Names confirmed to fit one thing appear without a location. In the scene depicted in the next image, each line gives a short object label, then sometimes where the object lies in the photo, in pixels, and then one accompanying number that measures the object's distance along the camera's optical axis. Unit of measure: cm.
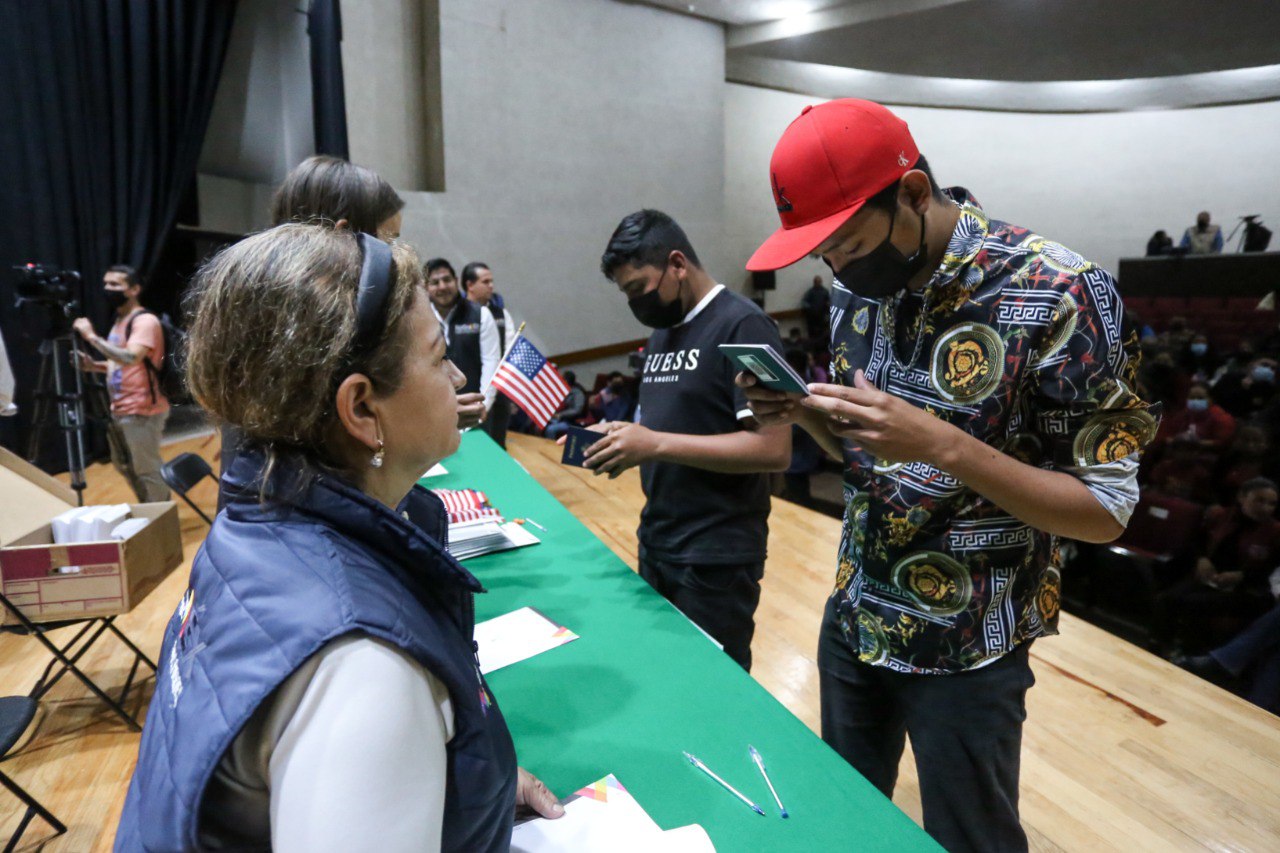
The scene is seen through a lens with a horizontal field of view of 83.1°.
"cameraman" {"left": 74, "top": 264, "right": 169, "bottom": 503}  380
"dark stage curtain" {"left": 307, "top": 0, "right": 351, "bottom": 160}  590
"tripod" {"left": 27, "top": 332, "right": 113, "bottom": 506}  370
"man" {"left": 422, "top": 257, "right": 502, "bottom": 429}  470
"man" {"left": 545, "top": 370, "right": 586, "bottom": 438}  629
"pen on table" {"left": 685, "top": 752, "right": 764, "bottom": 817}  98
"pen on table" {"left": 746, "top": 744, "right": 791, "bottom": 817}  99
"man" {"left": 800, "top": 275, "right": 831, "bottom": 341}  1067
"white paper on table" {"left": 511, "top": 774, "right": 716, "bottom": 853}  90
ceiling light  858
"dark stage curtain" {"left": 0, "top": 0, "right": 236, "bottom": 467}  498
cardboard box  209
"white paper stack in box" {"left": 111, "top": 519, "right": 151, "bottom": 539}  226
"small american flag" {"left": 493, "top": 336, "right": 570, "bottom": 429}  224
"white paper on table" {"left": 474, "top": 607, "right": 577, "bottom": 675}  139
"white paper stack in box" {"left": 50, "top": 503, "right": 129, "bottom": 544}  227
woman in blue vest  54
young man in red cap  102
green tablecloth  97
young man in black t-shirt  164
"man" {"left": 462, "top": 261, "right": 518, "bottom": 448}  502
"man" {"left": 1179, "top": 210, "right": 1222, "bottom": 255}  873
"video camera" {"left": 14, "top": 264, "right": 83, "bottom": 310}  347
